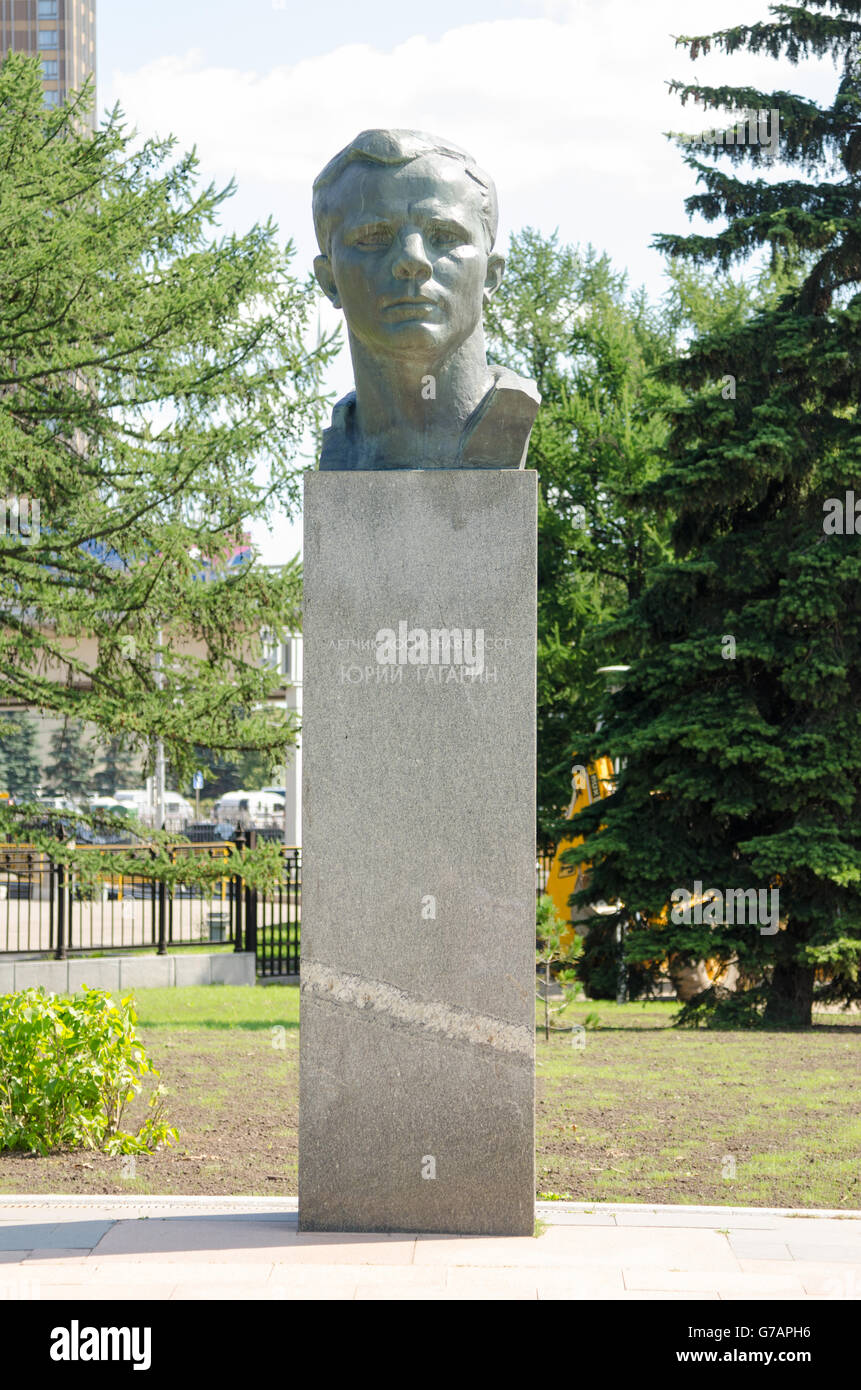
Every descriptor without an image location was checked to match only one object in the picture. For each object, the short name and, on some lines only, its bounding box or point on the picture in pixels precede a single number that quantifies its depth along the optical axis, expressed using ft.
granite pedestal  18.25
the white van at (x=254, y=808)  212.09
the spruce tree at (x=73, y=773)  191.83
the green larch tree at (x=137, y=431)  44.19
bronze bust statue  18.80
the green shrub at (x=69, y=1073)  23.57
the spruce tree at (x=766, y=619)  44.01
